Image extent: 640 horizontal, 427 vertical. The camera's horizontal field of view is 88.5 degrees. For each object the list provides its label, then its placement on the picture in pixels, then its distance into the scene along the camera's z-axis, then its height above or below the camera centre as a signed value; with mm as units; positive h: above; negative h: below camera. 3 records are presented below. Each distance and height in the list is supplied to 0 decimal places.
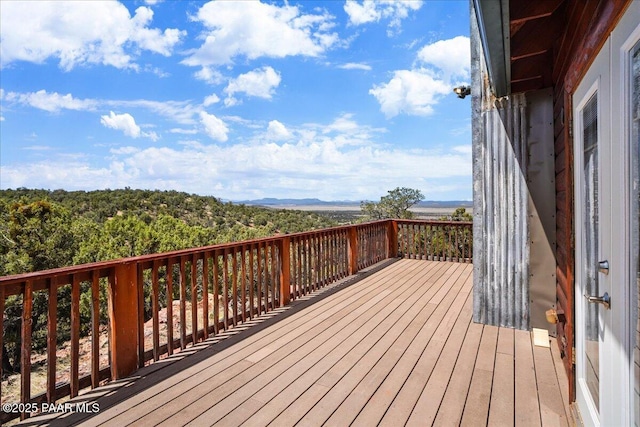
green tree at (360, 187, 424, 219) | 14219 +234
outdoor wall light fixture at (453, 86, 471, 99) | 3732 +1333
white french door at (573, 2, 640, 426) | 1071 -77
